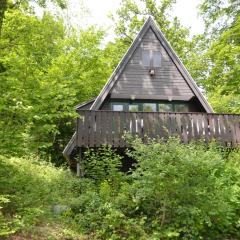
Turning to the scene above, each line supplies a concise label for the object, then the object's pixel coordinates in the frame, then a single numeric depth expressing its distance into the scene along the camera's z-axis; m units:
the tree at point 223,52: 20.73
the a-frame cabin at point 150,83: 18.36
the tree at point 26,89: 9.38
